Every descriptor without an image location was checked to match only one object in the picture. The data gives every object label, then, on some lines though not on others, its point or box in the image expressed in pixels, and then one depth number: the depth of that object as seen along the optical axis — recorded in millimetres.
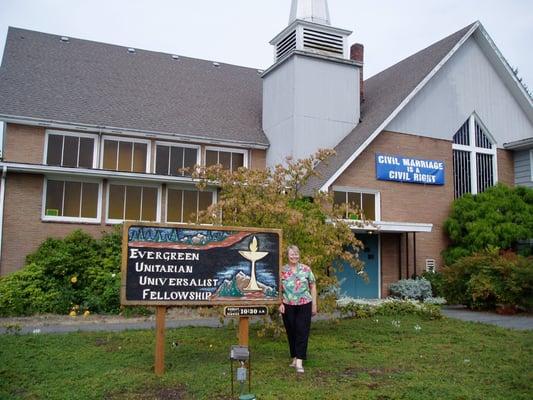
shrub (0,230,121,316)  14891
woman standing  8211
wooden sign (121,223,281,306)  7699
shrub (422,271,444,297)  18739
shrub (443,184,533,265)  19234
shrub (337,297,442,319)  13766
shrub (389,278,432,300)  18641
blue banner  19734
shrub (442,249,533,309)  14898
